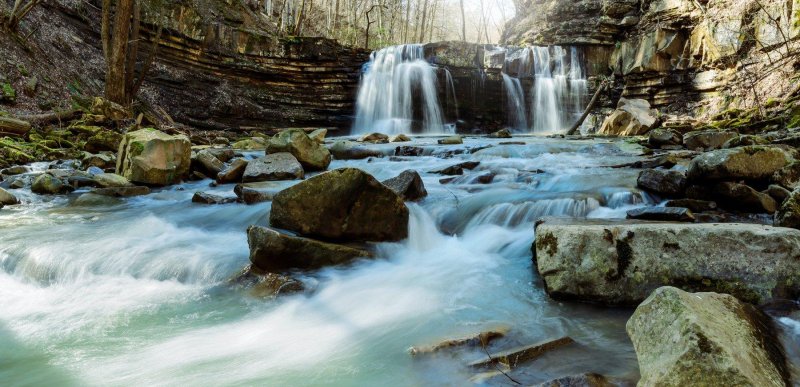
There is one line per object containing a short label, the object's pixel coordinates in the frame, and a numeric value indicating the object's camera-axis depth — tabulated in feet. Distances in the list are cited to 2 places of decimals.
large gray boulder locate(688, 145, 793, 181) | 16.10
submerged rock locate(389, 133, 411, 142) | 49.83
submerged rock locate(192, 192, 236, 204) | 21.12
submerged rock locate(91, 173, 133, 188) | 24.40
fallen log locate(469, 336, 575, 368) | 7.52
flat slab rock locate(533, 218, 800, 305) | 8.87
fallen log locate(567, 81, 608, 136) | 51.12
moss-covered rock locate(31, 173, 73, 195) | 23.07
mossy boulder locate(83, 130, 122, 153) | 32.68
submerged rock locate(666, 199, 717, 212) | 15.80
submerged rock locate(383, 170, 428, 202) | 19.31
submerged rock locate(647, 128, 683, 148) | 34.94
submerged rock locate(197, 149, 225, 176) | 27.45
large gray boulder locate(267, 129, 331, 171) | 27.96
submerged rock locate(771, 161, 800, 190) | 16.31
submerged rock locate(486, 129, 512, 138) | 52.85
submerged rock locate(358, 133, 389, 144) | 47.55
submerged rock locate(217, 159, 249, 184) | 25.80
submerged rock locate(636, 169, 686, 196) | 17.95
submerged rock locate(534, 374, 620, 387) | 6.25
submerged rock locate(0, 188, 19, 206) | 20.70
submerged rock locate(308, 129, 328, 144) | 39.92
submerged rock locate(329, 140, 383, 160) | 36.04
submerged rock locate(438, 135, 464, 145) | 42.60
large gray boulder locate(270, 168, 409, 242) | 14.02
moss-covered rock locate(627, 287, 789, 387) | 4.93
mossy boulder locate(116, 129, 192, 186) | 24.72
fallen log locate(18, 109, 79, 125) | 33.40
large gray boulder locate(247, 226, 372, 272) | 12.37
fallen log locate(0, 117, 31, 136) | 30.30
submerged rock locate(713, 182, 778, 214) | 15.26
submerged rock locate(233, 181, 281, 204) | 20.26
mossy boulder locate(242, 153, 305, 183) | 25.31
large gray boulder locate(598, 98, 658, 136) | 48.14
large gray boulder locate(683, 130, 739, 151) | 30.91
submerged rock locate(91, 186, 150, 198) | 22.91
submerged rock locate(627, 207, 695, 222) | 13.93
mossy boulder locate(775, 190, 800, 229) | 11.47
